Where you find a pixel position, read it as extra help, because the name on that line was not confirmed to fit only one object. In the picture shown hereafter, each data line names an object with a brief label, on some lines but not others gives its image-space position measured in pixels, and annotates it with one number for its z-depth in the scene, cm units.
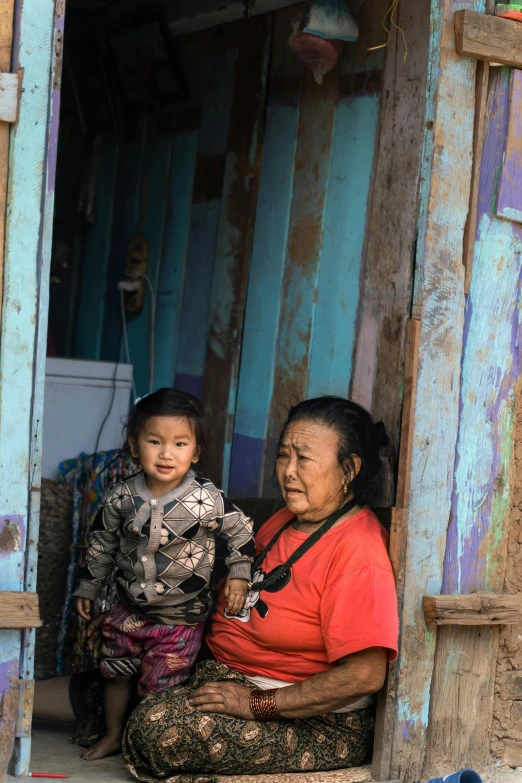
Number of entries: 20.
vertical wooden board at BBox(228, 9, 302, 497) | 389
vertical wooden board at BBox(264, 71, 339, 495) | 369
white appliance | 434
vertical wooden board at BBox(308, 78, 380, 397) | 352
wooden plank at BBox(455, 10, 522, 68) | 307
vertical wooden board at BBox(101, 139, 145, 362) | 500
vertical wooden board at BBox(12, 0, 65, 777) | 271
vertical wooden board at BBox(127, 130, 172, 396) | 475
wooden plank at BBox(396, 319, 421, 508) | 306
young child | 316
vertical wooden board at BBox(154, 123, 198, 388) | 457
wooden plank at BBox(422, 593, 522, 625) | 306
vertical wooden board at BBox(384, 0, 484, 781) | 307
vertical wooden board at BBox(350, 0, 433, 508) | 324
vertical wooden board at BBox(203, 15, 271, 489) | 409
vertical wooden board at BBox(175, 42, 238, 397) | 433
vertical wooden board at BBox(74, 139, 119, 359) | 522
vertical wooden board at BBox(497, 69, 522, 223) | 322
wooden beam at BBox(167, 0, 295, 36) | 405
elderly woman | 292
